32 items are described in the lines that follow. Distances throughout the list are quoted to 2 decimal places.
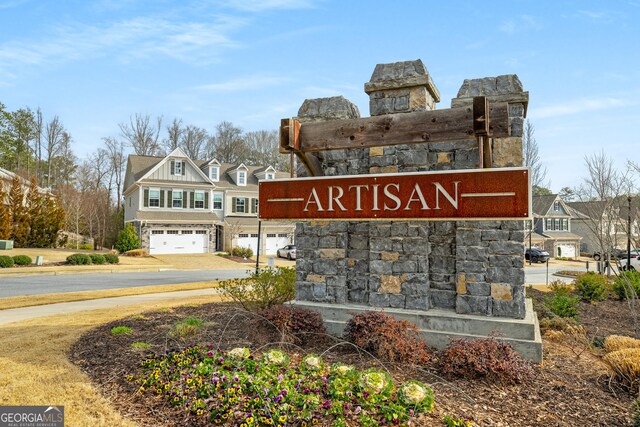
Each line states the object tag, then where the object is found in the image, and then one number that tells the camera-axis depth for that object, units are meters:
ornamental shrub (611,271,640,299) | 11.98
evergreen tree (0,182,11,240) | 30.27
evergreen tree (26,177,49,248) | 32.41
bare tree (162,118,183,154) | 51.46
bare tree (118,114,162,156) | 49.38
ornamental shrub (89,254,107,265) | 25.20
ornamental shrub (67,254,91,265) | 24.64
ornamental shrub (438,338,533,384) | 5.03
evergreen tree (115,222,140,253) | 31.67
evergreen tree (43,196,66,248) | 33.03
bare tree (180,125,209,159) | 52.53
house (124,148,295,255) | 32.88
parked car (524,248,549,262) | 36.44
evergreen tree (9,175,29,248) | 31.45
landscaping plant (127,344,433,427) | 3.93
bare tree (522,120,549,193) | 26.04
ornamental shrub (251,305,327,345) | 6.29
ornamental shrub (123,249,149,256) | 30.03
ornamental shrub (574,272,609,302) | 12.17
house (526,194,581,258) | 44.41
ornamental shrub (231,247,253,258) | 33.34
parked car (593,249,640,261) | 27.07
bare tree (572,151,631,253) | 17.03
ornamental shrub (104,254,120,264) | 25.61
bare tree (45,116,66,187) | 48.41
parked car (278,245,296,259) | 33.38
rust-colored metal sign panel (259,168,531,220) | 5.41
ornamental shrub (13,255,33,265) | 23.54
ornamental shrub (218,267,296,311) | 7.96
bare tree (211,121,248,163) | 54.22
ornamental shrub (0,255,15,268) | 22.58
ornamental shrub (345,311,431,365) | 5.63
